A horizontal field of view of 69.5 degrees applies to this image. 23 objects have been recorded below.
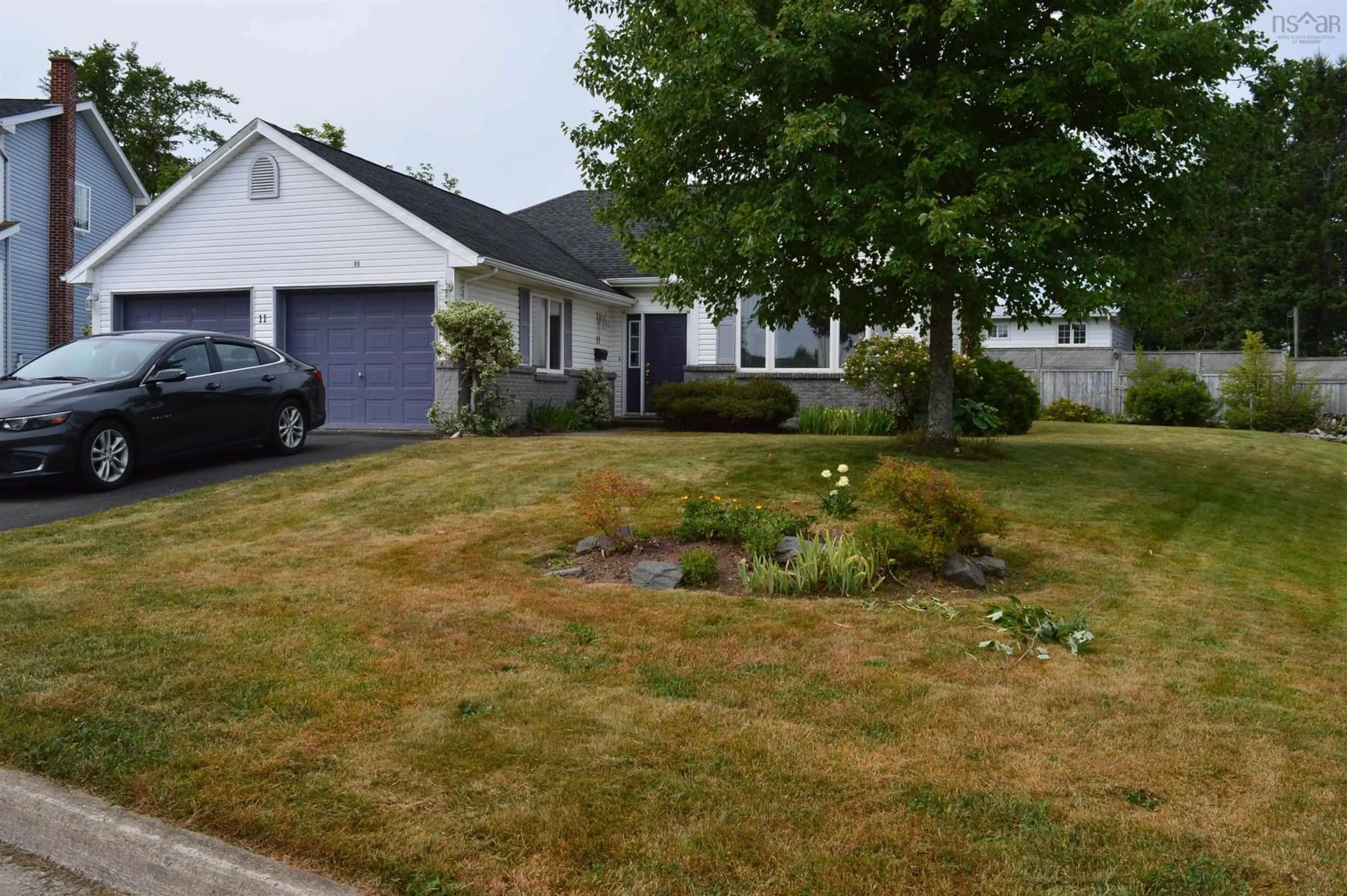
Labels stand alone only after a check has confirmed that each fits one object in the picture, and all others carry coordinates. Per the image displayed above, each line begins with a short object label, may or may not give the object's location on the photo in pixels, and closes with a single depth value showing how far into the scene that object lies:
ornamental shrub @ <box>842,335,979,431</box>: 14.17
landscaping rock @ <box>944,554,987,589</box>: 6.50
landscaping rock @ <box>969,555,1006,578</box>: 6.76
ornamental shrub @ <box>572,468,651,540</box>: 7.28
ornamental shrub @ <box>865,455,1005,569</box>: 6.66
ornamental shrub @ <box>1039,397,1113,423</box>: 23.41
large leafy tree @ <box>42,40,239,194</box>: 36.91
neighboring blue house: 22.91
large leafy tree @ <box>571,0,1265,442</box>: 9.29
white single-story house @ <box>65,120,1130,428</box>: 16.25
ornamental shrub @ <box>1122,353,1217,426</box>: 21.97
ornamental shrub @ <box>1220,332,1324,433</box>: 21.58
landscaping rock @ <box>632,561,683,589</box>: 6.53
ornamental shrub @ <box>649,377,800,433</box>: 17.38
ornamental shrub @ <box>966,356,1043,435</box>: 14.65
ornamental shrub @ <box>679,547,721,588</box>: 6.55
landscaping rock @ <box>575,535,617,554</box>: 7.41
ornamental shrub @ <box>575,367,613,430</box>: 18.69
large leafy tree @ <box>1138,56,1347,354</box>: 40.97
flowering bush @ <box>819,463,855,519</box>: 8.27
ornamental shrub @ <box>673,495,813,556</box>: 7.03
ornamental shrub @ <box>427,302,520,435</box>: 14.68
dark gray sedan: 9.27
